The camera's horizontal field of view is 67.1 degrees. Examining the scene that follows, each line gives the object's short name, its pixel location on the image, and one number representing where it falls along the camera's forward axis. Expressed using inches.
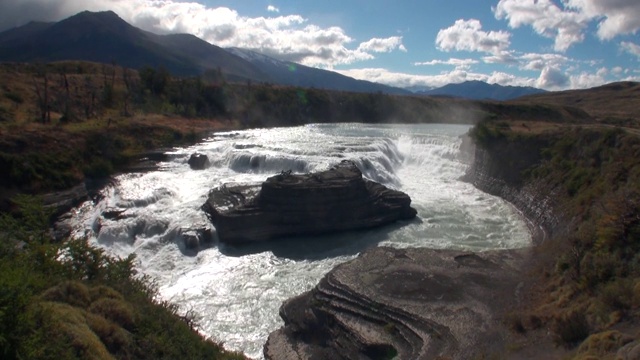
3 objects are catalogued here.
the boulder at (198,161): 1492.4
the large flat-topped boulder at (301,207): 989.2
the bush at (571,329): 443.2
